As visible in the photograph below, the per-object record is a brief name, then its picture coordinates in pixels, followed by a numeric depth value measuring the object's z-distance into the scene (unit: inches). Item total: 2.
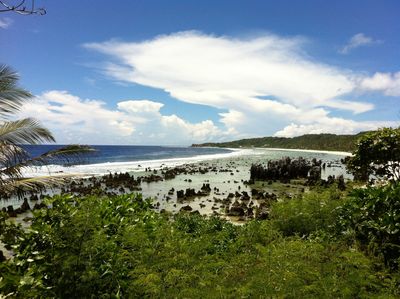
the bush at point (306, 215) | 424.7
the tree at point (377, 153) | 522.0
